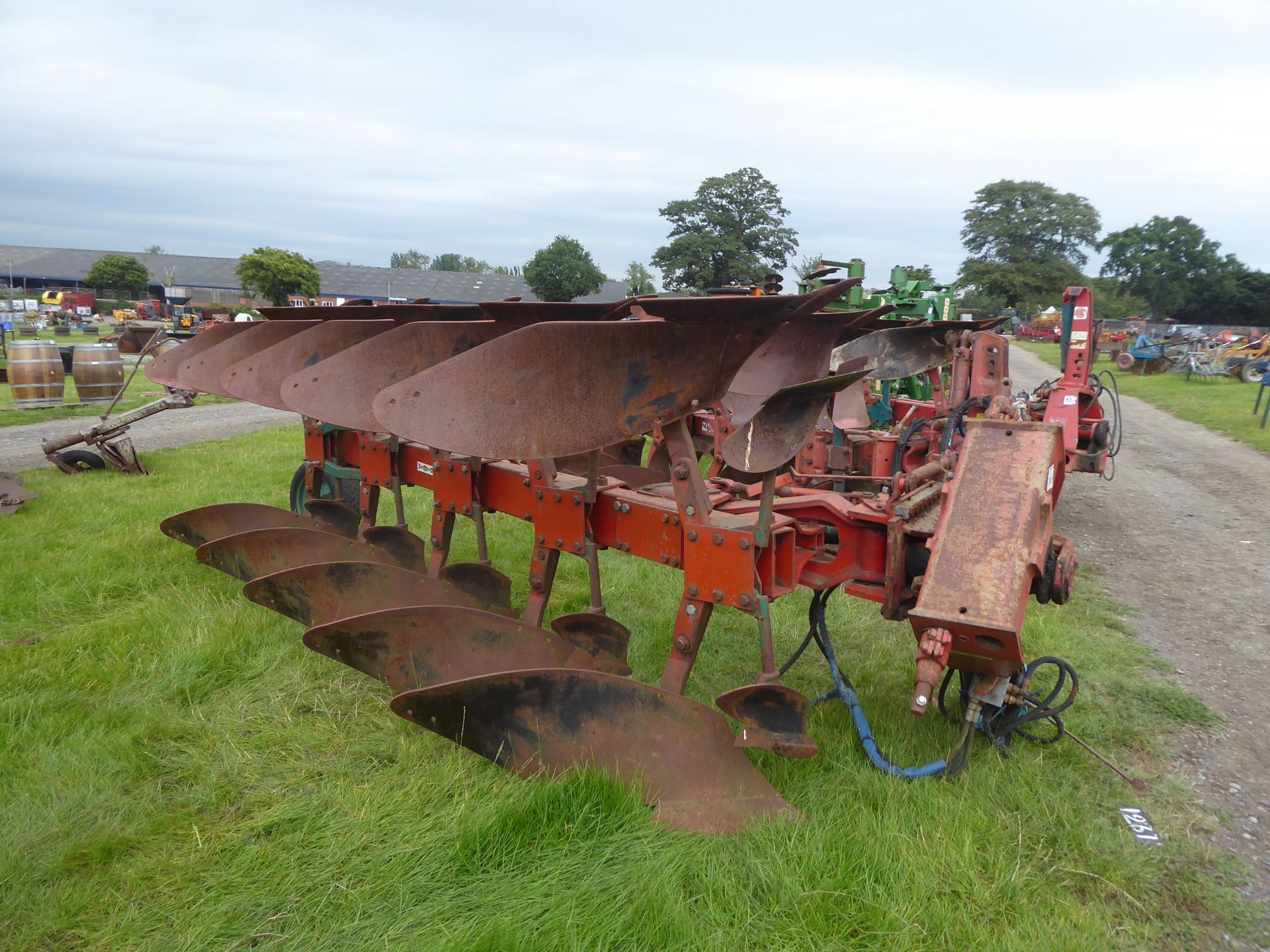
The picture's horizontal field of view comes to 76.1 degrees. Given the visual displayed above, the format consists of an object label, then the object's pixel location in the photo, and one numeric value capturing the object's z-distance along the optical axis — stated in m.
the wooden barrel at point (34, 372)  12.20
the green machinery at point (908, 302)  7.48
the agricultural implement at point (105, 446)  7.51
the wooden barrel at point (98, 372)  12.84
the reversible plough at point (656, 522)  2.14
